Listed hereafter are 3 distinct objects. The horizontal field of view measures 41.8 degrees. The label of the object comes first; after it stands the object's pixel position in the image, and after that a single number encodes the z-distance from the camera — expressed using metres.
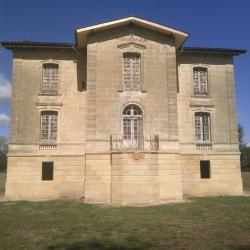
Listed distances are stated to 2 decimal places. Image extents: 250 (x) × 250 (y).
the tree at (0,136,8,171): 85.50
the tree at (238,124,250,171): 43.84
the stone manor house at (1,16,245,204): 18.36
